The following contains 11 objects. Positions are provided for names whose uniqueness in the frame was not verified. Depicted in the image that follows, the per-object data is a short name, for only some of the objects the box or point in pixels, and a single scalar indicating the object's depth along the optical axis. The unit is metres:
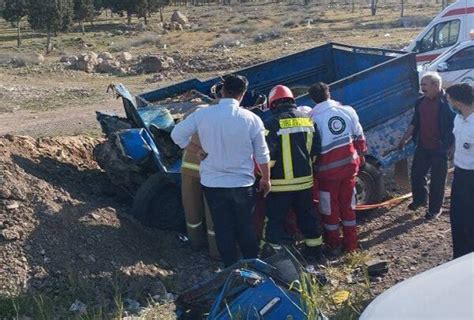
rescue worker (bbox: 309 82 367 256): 6.80
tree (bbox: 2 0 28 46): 40.72
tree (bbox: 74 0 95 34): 46.31
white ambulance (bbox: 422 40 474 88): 13.67
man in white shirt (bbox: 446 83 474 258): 5.94
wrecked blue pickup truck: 7.51
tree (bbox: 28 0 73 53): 36.78
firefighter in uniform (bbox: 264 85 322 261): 6.46
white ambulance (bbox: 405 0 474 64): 16.67
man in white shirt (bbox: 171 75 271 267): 5.91
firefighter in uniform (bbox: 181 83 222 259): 6.87
